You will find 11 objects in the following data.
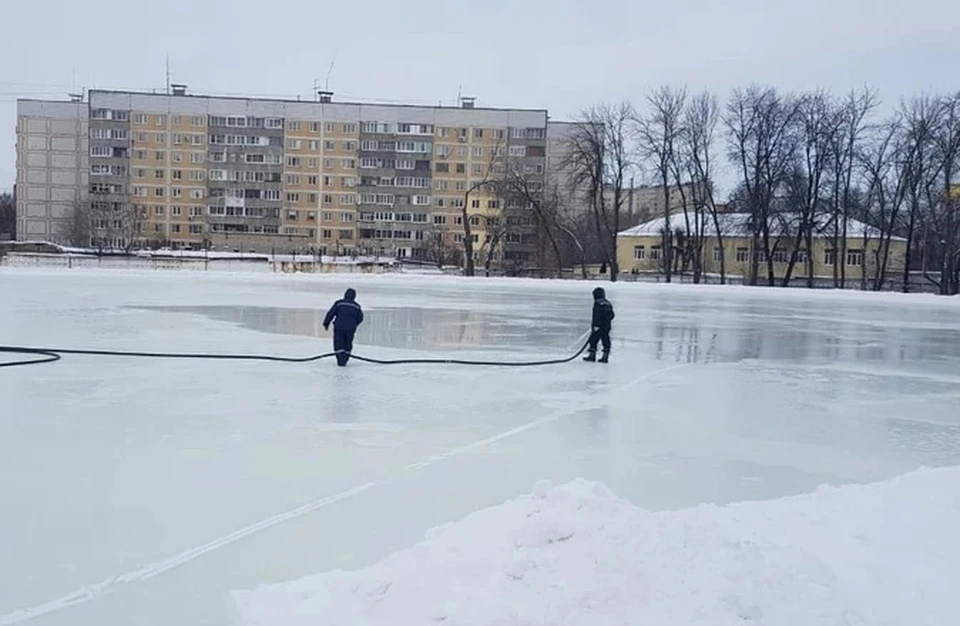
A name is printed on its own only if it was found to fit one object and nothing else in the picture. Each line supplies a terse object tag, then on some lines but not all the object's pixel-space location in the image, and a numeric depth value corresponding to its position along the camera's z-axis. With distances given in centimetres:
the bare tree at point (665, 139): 5106
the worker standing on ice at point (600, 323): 1247
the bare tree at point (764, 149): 4834
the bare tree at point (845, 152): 4778
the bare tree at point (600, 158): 5141
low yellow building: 5056
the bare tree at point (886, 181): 4641
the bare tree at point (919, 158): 4472
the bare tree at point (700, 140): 5128
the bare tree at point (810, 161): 4778
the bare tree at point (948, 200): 4325
